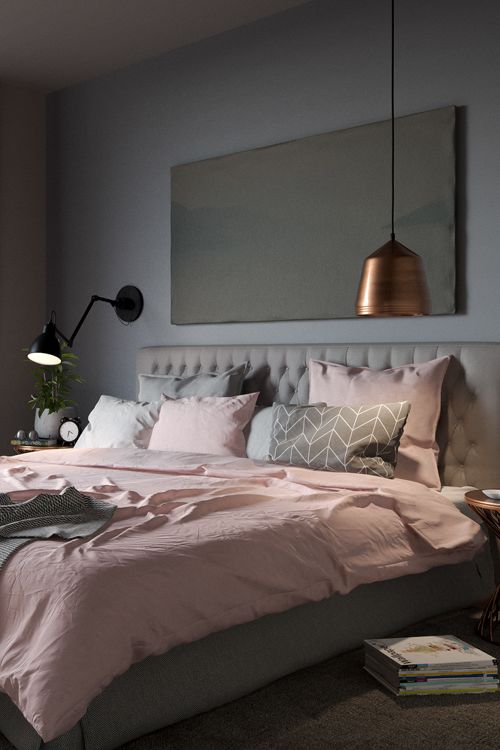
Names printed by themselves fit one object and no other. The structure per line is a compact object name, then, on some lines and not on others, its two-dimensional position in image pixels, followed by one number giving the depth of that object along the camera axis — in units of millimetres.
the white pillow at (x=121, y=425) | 4500
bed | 2225
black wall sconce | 4598
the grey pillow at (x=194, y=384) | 4496
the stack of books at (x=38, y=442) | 5289
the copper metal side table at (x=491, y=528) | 3086
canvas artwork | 4000
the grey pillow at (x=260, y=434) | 4090
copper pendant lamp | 3131
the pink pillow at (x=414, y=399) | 3691
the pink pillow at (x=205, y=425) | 4141
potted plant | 5406
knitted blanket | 2439
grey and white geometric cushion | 3539
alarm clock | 5303
